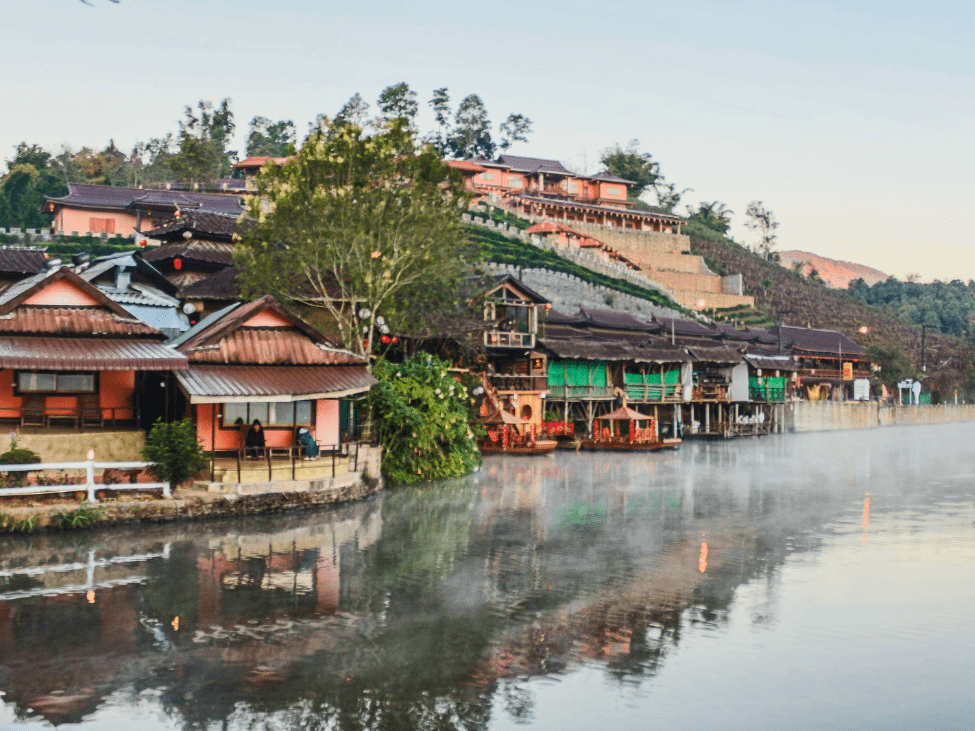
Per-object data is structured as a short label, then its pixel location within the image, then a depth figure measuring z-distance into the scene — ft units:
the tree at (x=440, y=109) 427.74
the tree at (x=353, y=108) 389.19
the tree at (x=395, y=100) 376.68
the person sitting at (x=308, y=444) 95.86
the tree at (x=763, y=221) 494.83
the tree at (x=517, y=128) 450.71
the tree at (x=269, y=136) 422.04
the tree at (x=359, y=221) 113.39
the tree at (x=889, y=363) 317.01
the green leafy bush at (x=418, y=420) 111.14
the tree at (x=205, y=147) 294.46
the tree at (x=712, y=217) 476.54
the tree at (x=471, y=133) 435.94
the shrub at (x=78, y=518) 76.69
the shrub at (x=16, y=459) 78.43
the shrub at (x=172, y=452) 84.84
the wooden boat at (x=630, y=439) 180.45
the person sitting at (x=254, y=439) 93.50
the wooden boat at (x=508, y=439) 160.76
